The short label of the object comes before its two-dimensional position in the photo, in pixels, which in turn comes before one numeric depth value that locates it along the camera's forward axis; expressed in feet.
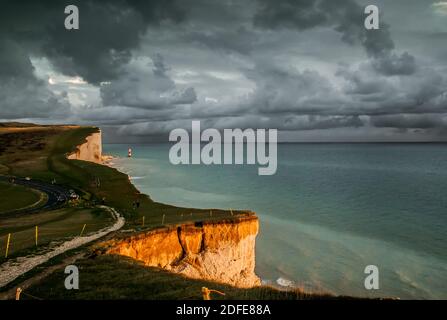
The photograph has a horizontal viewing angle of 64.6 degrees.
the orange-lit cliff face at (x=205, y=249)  102.63
